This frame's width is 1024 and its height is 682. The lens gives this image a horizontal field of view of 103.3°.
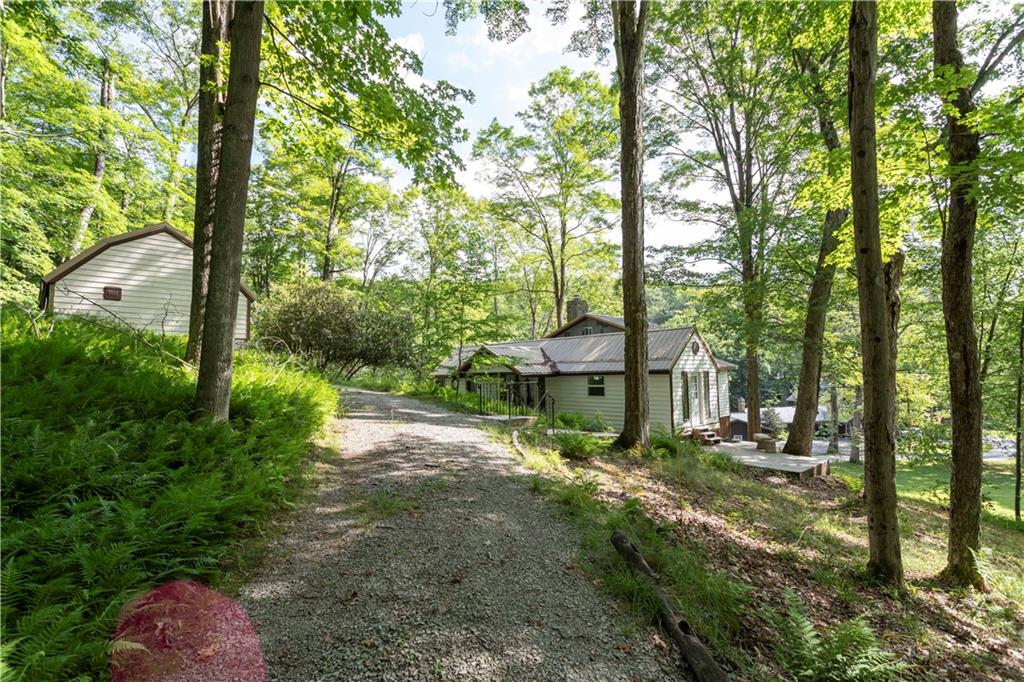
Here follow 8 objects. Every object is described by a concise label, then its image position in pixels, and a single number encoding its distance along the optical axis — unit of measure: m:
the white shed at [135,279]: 9.88
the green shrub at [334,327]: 15.02
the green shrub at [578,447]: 7.31
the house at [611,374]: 16.22
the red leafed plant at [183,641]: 2.07
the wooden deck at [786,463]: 10.33
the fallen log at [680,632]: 2.36
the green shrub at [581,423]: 13.62
